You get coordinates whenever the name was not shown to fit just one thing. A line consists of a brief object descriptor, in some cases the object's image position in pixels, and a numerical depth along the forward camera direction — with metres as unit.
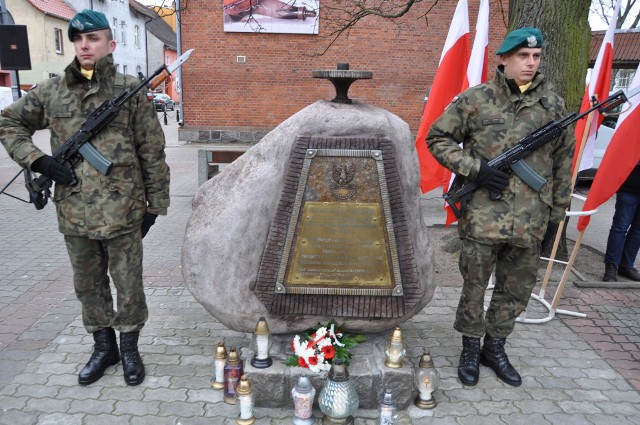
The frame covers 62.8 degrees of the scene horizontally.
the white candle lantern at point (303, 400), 2.74
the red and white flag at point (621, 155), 4.08
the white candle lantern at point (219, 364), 3.08
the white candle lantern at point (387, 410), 2.64
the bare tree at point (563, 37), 5.03
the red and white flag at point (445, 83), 4.93
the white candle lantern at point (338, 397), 2.70
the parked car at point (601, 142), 10.04
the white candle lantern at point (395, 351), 2.92
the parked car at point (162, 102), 25.43
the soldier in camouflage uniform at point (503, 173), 2.96
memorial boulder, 2.96
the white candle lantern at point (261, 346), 2.90
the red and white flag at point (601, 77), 4.17
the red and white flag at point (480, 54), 4.80
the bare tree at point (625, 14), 20.39
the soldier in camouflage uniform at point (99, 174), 2.87
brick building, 14.59
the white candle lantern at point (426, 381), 2.96
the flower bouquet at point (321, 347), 2.92
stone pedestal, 2.91
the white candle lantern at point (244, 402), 2.74
